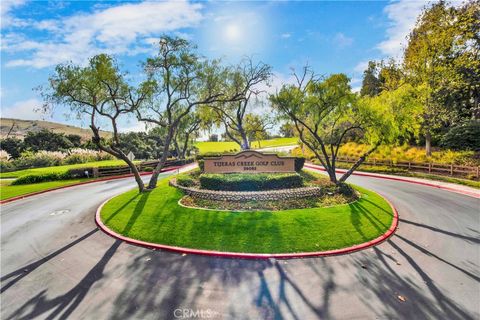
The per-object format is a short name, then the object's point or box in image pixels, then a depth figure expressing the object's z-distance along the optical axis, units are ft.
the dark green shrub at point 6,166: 95.20
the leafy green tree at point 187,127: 111.65
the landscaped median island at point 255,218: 28.94
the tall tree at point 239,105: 73.97
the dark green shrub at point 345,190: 48.44
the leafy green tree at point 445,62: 76.23
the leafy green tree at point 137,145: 144.06
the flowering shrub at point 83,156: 112.88
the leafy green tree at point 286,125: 60.71
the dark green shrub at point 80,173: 79.32
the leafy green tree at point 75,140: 144.77
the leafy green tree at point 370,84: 134.72
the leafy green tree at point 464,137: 73.41
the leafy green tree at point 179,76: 50.78
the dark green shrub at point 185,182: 54.61
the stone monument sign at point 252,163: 55.52
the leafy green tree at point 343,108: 47.39
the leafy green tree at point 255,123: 117.19
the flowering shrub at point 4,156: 100.50
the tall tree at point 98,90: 43.71
